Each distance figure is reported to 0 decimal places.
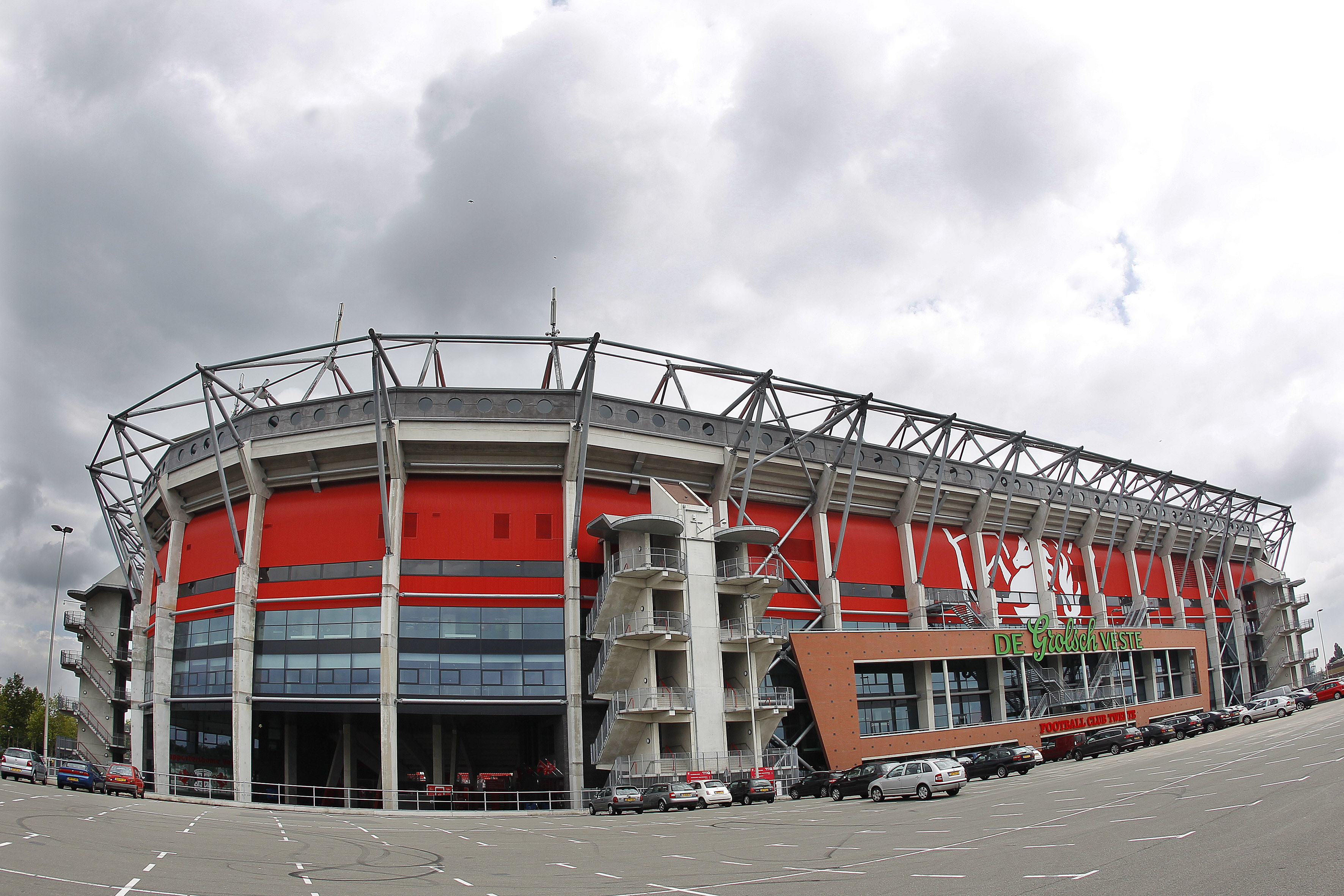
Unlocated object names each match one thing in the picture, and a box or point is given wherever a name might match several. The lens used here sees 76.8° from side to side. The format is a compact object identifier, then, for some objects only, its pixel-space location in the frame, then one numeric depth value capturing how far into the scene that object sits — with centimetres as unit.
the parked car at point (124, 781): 3822
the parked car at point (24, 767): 4212
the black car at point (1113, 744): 4844
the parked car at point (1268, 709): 5553
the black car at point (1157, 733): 4984
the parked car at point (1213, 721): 5281
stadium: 4344
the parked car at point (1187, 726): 5112
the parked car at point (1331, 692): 6519
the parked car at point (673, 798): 3397
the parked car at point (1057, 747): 5488
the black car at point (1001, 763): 4072
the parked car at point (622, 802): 3472
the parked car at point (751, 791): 3638
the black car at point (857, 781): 3394
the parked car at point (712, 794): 3478
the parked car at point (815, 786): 3856
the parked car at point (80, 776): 3869
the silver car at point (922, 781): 3027
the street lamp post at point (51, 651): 5506
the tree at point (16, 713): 9725
